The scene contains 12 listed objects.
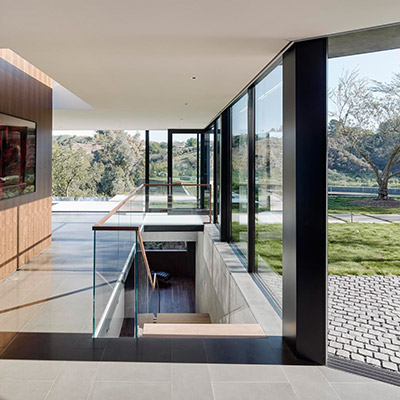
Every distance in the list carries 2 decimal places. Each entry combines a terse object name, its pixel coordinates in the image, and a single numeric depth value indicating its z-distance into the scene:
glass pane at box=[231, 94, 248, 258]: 5.70
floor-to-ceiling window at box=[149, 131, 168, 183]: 11.63
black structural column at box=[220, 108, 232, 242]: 7.04
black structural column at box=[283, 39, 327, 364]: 2.79
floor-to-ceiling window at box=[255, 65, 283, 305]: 3.96
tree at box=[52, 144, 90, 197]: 17.38
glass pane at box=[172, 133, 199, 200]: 11.18
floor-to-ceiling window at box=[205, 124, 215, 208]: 9.71
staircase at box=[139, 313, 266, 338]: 3.14
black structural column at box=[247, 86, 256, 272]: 5.04
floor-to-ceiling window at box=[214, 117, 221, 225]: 8.42
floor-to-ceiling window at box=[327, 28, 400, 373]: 2.63
